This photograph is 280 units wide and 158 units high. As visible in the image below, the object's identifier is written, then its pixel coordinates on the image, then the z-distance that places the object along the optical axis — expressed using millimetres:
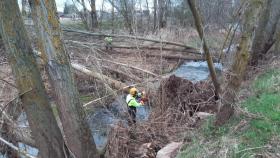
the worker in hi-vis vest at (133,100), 4838
